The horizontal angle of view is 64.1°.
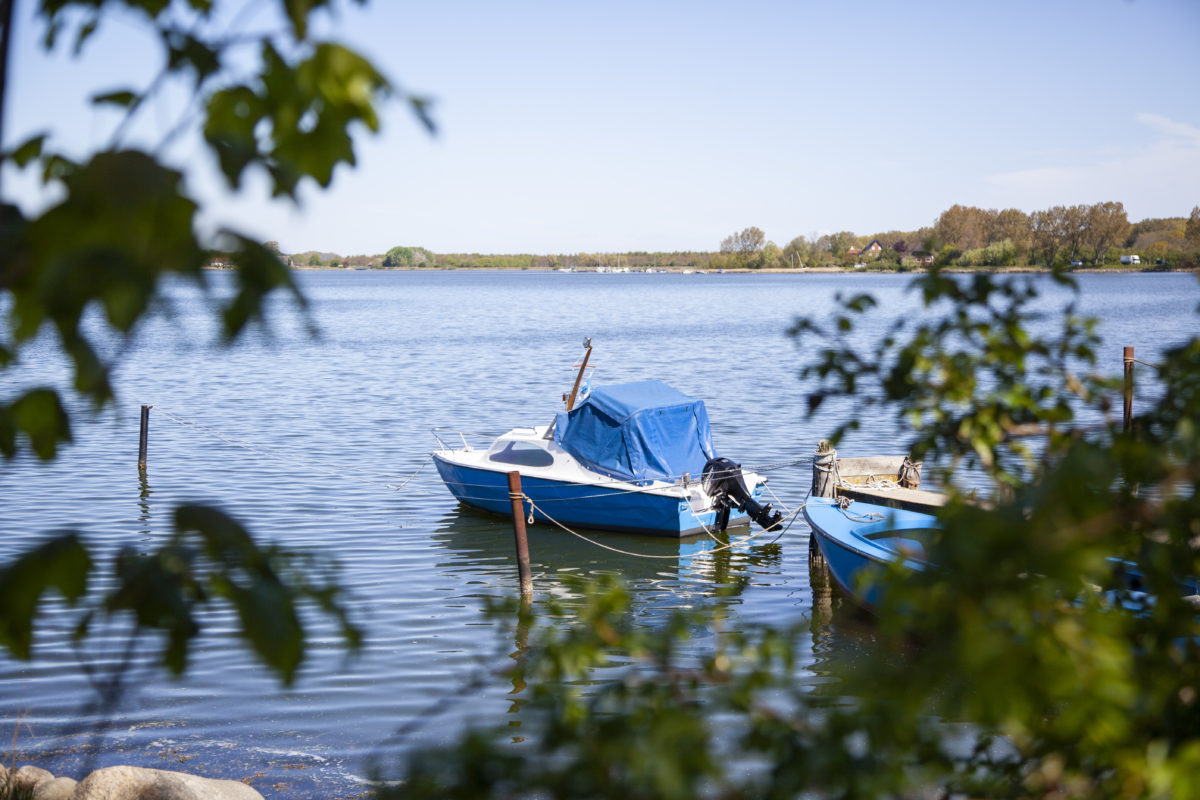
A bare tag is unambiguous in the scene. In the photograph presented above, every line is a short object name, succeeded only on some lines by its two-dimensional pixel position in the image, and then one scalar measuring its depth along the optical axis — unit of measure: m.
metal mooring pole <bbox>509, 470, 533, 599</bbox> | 12.39
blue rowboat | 11.68
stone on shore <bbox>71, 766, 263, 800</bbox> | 6.73
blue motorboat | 16.30
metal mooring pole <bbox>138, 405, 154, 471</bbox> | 20.77
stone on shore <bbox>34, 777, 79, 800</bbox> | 6.79
